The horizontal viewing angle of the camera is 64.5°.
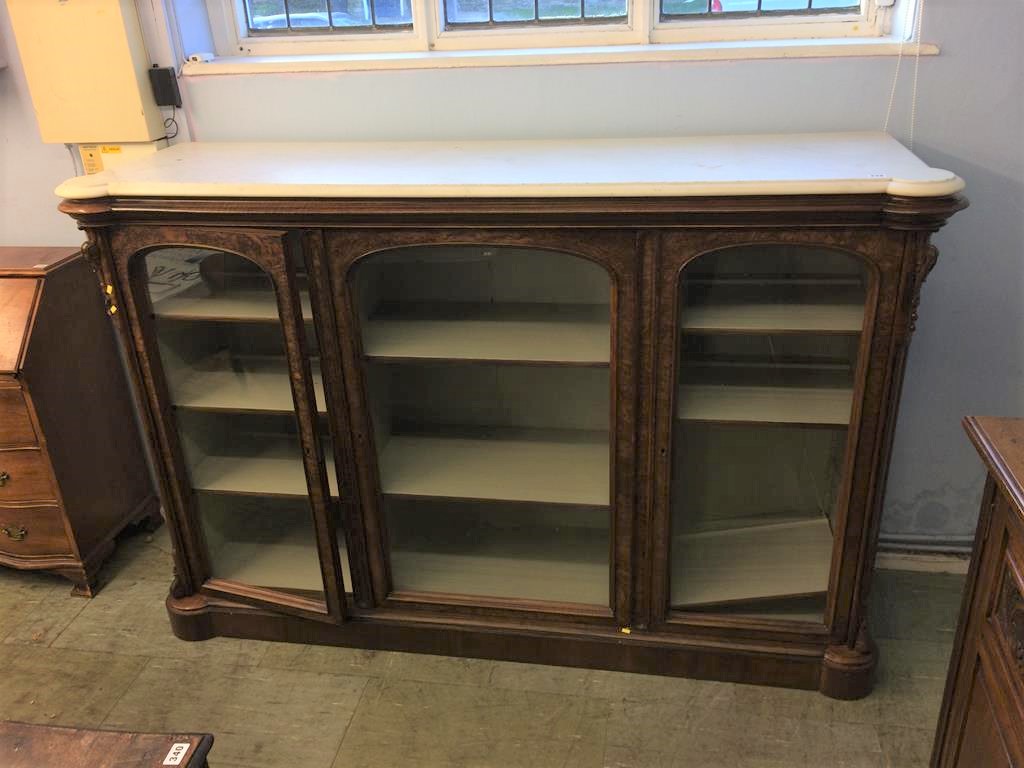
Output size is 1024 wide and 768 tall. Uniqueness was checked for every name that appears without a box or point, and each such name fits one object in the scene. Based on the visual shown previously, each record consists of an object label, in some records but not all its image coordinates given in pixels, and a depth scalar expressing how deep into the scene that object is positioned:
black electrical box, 2.17
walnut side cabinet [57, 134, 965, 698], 1.62
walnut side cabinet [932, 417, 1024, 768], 1.10
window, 2.08
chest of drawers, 2.19
